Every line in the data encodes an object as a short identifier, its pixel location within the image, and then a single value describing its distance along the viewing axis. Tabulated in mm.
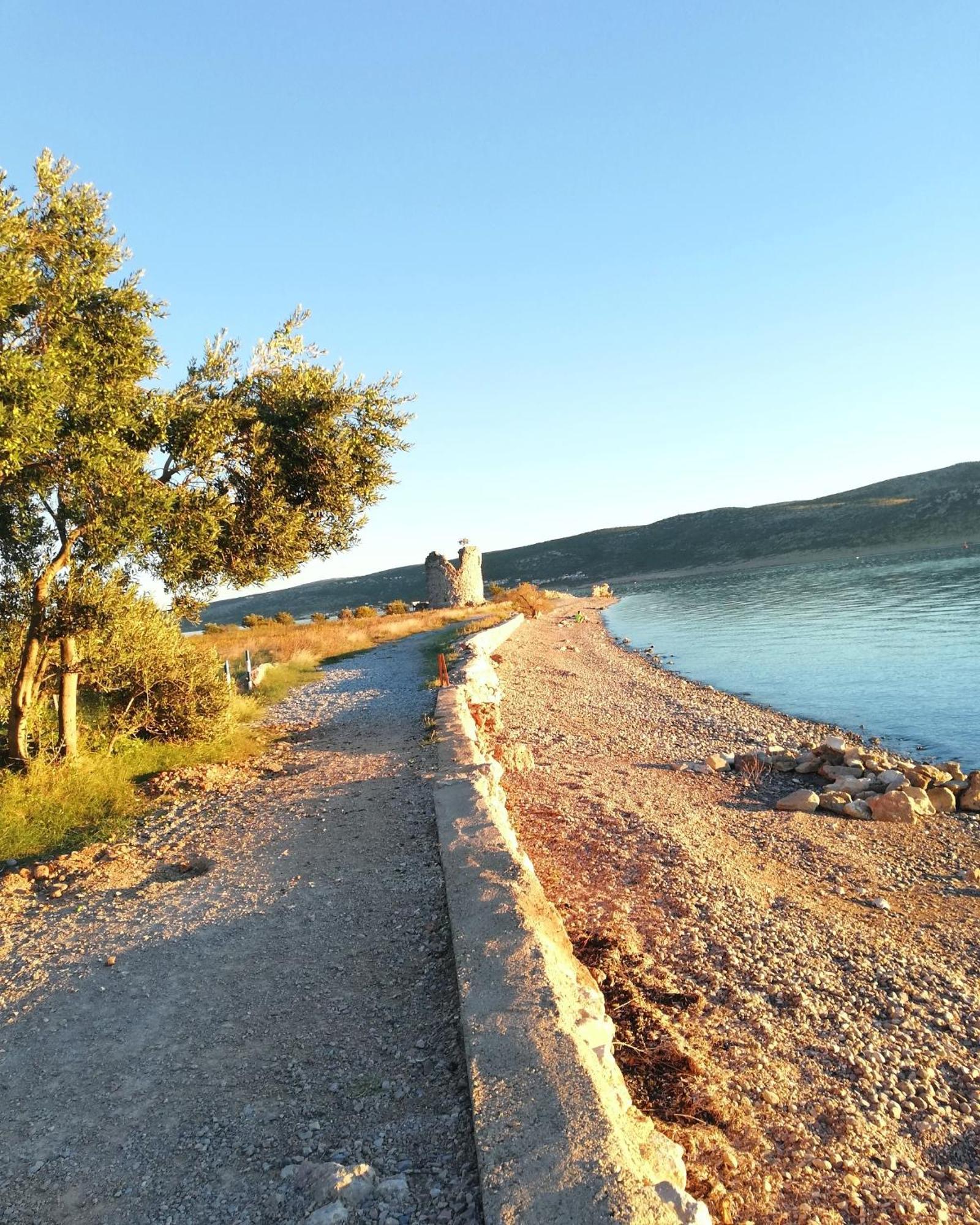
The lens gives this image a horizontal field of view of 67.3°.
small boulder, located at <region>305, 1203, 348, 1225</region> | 2900
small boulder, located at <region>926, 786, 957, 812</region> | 10453
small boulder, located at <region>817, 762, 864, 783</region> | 11789
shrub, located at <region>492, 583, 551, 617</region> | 48250
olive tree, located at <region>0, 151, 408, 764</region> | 7867
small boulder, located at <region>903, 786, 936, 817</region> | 10148
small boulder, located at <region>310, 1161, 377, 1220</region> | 3033
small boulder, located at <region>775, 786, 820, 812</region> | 10508
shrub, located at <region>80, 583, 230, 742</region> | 9836
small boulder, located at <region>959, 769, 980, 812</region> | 10391
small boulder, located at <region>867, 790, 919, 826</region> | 10031
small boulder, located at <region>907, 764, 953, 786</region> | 11055
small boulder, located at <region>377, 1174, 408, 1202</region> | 3055
